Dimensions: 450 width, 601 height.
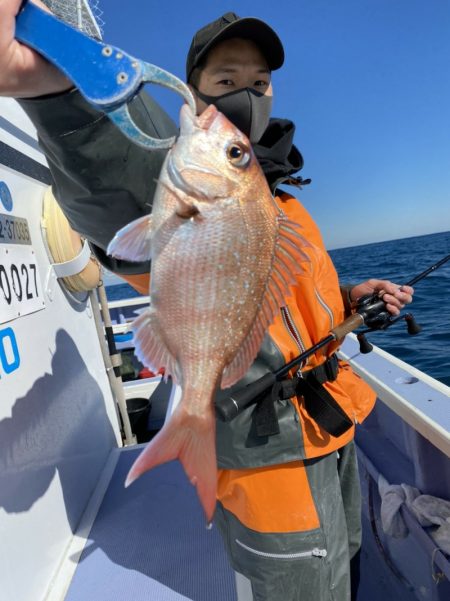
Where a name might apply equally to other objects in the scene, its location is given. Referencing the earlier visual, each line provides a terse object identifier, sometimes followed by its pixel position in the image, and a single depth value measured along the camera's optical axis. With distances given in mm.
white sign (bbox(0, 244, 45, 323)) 1845
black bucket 4312
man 1425
